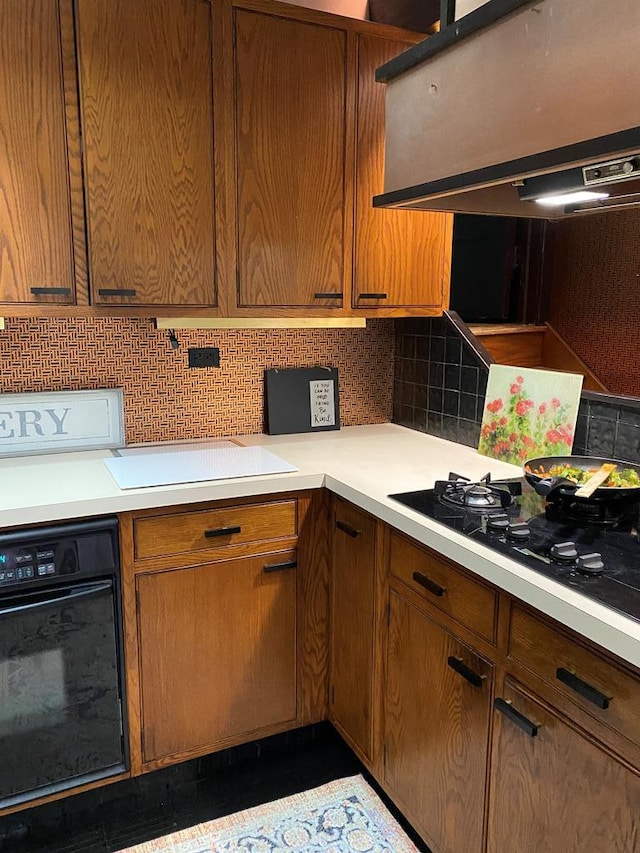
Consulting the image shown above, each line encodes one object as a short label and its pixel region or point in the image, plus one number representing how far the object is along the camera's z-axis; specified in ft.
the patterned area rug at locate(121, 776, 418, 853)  5.83
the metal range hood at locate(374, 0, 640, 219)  3.67
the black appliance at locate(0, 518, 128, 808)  5.43
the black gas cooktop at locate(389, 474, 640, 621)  3.99
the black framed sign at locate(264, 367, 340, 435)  8.13
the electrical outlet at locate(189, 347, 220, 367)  7.70
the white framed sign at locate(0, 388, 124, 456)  6.81
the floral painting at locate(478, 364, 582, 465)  6.18
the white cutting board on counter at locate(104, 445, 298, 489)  6.05
